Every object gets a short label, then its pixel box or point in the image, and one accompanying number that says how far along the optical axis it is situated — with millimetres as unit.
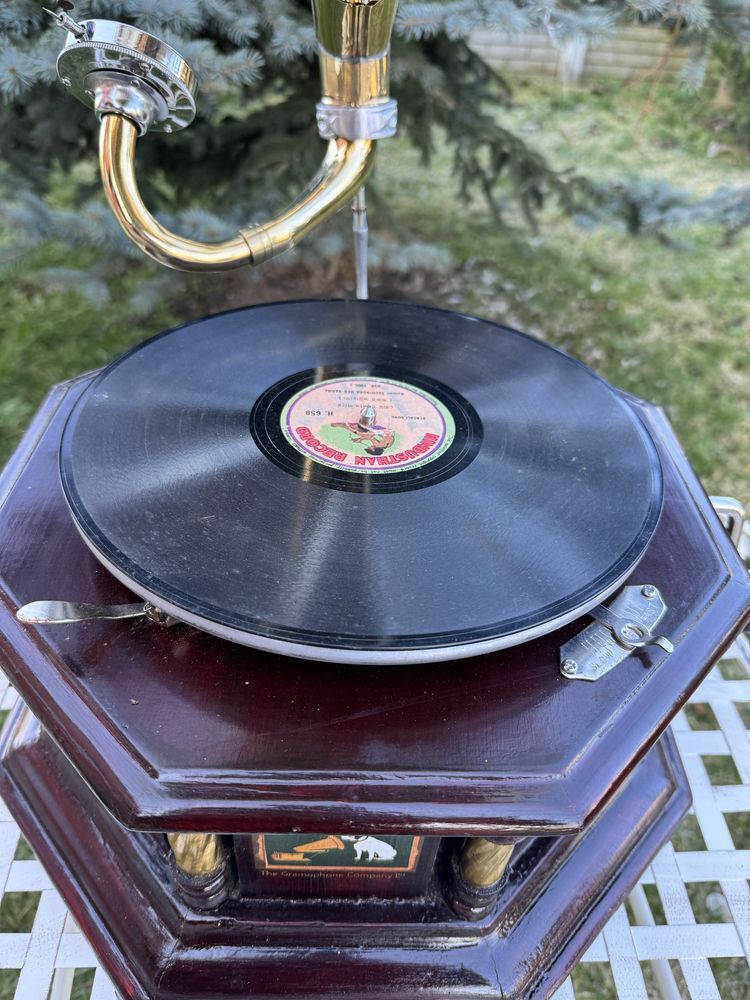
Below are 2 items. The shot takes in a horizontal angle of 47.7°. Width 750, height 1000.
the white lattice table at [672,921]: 381
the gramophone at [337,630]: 283
